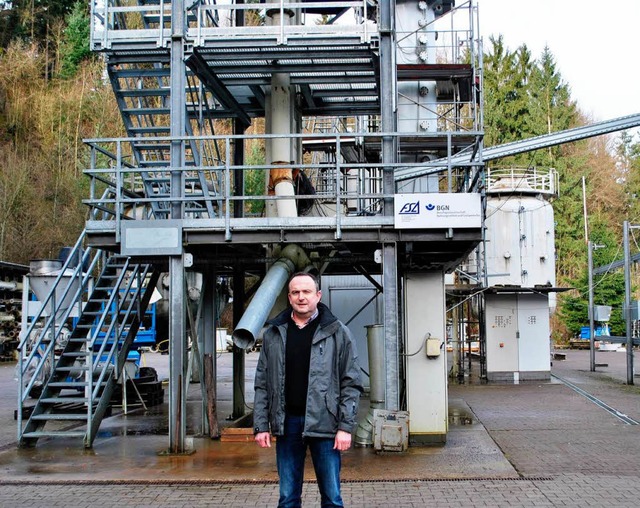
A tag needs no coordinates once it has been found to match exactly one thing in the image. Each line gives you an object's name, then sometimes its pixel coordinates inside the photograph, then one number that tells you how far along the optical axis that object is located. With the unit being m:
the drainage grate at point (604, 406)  14.28
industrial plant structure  10.91
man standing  5.23
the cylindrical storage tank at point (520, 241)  23.67
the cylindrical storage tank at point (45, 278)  15.42
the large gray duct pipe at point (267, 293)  9.05
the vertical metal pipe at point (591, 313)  27.88
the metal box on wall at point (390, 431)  10.71
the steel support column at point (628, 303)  22.11
